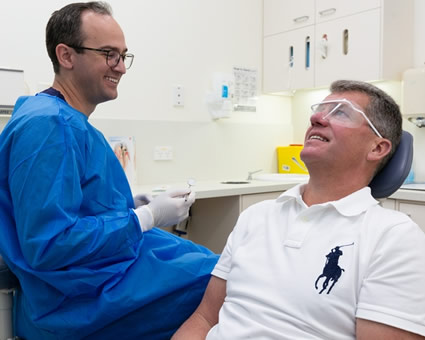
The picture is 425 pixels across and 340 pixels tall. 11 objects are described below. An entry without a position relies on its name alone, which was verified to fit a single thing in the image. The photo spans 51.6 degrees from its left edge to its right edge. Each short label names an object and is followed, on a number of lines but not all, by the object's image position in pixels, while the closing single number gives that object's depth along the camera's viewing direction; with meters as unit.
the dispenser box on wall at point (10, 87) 2.24
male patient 0.92
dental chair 1.21
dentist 1.09
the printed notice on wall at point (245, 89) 3.28
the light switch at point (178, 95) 2.96
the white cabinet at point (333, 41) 2.77
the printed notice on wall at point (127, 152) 2.64
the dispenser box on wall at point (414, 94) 2.71
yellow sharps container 3.32
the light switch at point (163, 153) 2.86
